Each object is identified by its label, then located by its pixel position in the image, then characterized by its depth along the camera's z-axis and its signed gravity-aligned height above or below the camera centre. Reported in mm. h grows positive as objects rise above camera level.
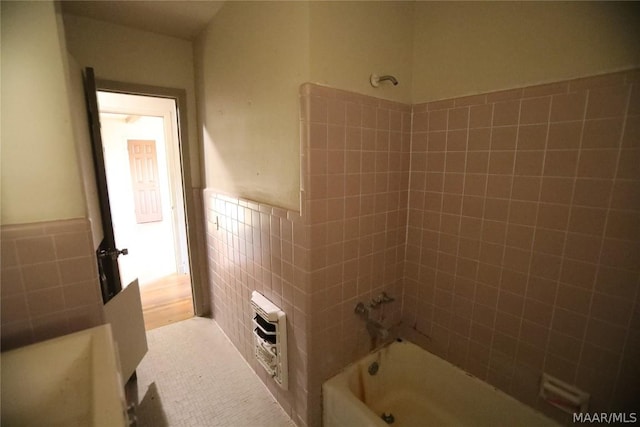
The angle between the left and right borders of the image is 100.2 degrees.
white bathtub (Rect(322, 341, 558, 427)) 1237 -1176
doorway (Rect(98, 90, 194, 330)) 2623 -667
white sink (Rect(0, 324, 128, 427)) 738 -620
